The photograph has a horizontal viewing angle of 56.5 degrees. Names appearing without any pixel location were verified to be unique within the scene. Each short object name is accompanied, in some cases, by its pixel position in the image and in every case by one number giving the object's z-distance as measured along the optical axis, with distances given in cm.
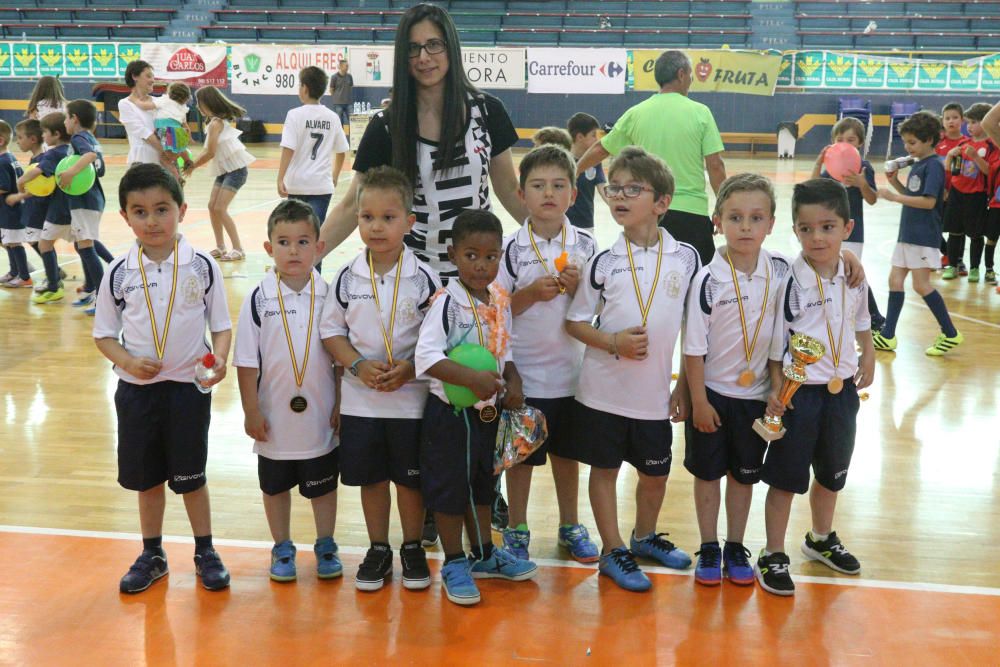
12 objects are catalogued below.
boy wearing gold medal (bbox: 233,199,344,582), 312
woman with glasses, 312
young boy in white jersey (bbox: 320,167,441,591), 308
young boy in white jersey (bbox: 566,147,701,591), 315
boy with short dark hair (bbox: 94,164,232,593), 307
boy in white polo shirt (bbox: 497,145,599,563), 317
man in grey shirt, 1909
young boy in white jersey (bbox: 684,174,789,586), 314
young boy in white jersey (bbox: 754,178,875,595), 319
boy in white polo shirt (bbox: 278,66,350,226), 759
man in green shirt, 505
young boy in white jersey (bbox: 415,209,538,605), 301
